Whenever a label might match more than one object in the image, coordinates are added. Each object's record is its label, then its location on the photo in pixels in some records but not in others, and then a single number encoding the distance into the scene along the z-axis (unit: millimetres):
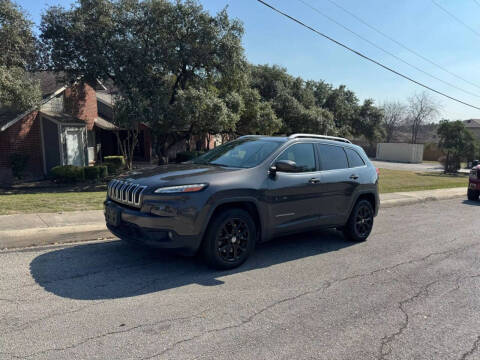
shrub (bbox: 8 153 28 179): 15461
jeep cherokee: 4508
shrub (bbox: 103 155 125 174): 19500
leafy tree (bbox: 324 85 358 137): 30562
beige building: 69750
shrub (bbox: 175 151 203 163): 20973
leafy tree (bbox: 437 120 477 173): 29422
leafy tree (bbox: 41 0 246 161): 14625
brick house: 15625
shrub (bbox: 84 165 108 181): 15172
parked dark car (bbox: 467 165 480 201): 13172
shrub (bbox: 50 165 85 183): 14609
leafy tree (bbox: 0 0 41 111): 12508
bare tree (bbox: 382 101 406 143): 71938
